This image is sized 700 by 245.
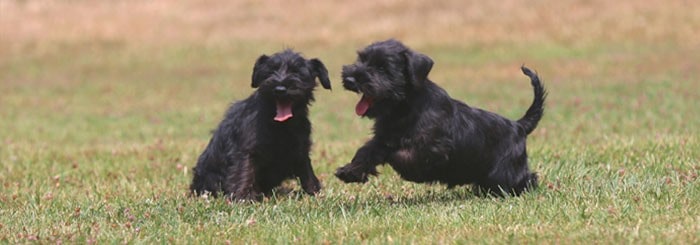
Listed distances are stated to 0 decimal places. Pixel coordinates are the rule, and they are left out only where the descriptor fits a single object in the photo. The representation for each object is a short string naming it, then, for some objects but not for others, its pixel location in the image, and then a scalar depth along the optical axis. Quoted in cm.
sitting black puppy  1709
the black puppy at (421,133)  1528
